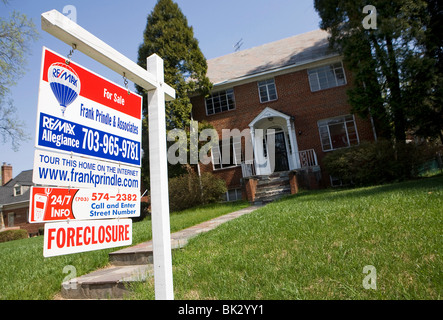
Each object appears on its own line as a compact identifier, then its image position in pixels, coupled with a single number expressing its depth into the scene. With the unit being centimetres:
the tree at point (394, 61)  1038
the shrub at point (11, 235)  2215
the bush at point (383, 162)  1062
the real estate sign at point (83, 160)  158
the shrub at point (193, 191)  1351
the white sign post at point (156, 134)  186
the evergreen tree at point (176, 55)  1526
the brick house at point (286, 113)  1450
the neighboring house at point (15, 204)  2960
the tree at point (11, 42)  1180
